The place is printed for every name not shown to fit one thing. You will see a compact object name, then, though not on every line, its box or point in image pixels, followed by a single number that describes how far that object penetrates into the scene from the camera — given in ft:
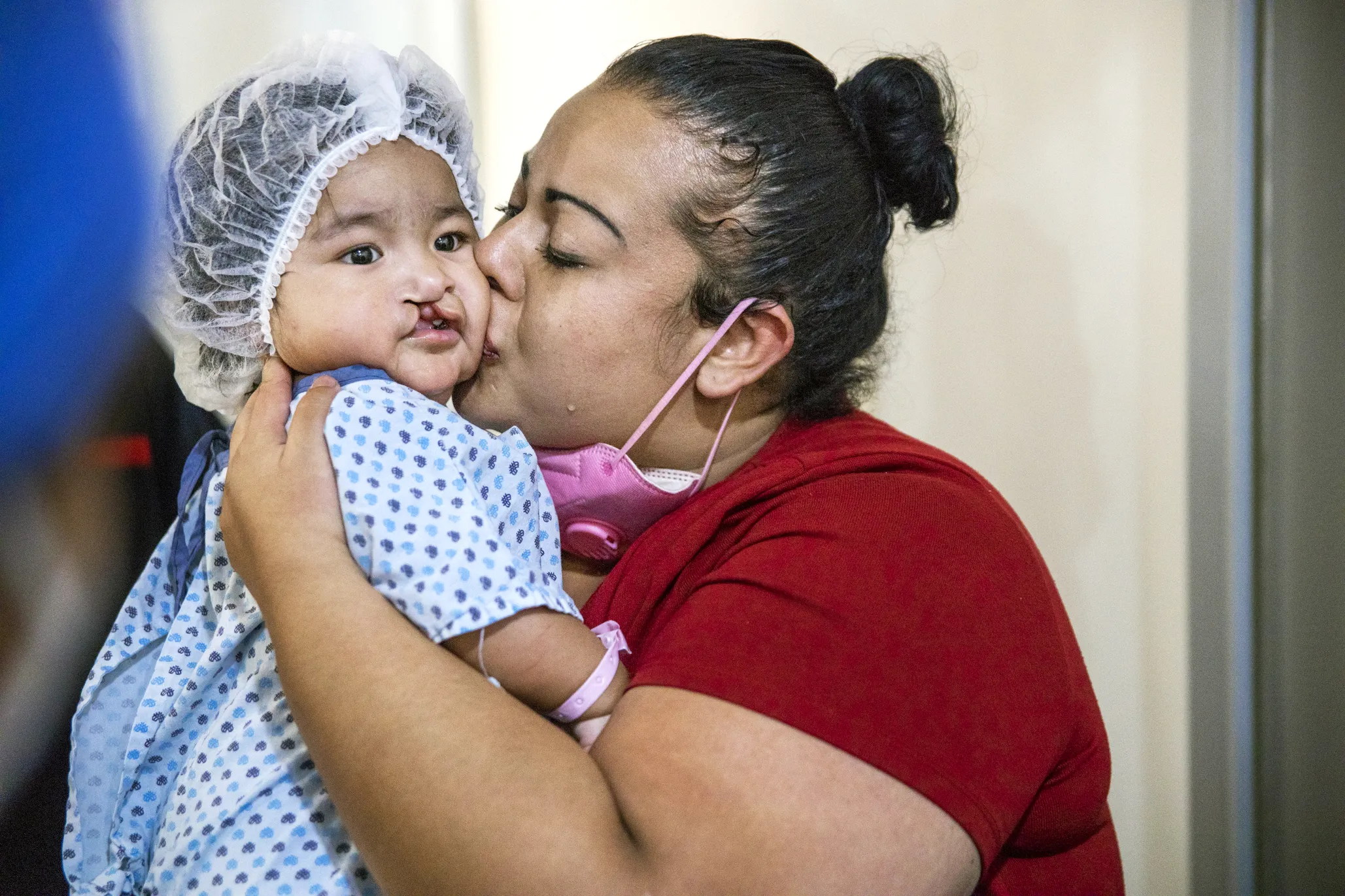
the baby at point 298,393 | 3.51
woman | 2.82
